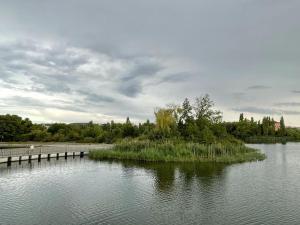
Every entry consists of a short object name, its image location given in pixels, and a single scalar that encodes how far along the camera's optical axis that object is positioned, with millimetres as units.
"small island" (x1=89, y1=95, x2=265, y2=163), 36232
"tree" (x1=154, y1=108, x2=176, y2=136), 46891
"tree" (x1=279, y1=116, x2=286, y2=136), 100059
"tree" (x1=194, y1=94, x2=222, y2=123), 50402
